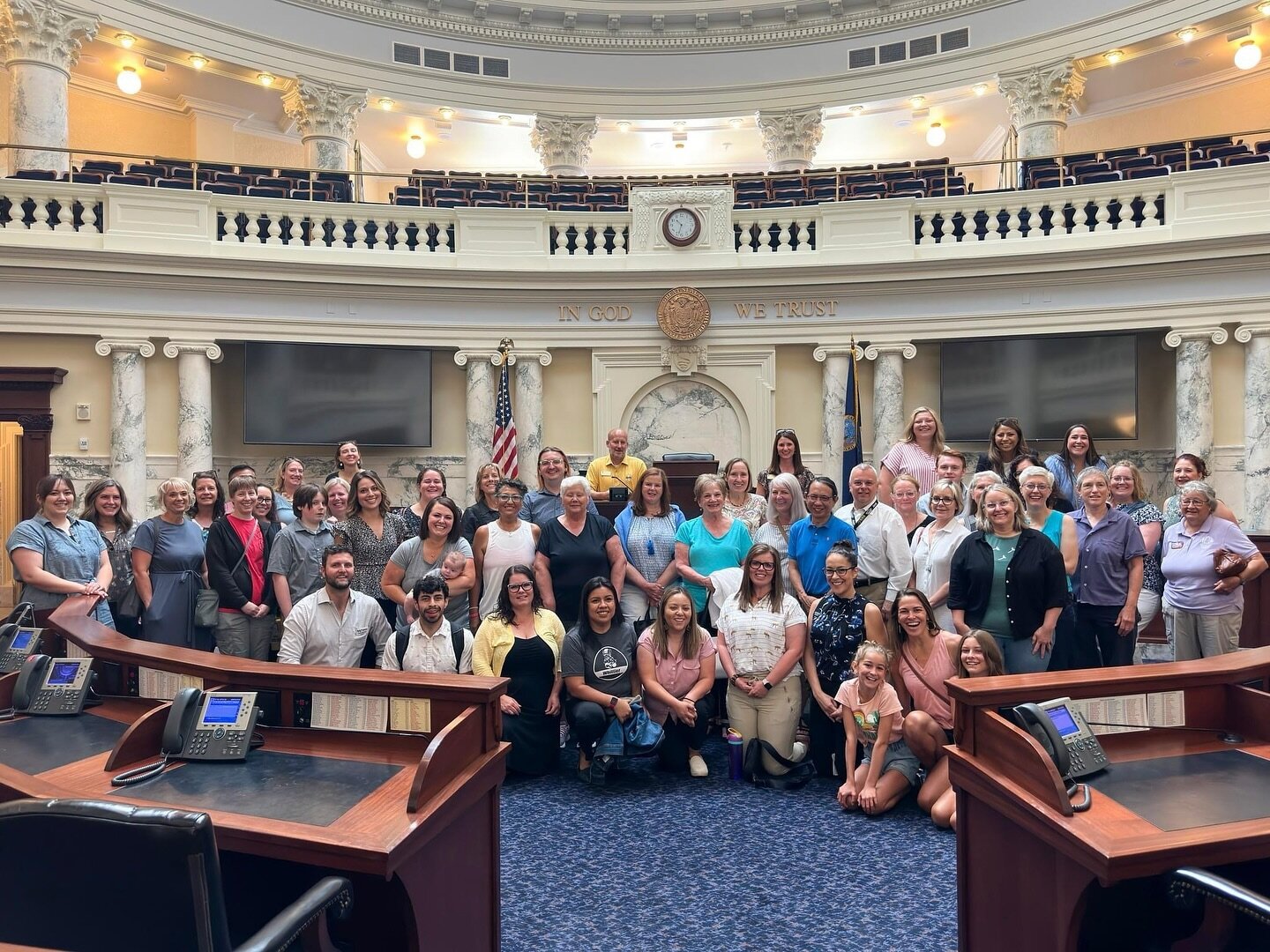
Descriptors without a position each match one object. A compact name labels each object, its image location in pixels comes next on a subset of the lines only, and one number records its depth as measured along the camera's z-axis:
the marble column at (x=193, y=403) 9.73
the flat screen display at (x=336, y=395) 10.14
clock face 10.47
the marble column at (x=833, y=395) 10.30
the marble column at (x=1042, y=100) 14.58
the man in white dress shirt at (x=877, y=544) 4.99
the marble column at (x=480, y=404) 10.44
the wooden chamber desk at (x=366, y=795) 2.19
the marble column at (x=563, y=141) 16.95
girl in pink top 4.19
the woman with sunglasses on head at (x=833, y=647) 4.61
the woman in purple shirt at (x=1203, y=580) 4.93
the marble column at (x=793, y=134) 16.67
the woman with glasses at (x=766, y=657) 4.73
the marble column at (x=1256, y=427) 9.03
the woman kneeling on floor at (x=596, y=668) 4.67
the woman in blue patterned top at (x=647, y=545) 5.35
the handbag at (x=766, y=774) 4.61
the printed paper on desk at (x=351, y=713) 2.88
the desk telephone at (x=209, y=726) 2.70
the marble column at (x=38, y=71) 12.50
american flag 9.30
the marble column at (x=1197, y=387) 9.24
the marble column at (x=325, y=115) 15.26
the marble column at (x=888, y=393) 10.18
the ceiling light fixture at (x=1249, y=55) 13.40
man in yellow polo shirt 6.73
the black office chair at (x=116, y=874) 1.53
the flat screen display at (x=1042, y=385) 9.74
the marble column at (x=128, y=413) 9.53
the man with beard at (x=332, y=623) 4.20
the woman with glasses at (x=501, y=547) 5.14
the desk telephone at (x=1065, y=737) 2.38
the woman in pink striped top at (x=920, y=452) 5.89
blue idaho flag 9.38
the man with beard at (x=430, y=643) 4.17
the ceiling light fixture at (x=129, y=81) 14.08
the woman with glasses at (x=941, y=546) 4.74
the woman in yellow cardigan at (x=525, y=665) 4.73
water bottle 4.73
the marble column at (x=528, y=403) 10.46
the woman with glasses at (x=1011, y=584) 4.30
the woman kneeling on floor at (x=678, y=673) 4.77
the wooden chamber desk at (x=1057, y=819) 2.07
